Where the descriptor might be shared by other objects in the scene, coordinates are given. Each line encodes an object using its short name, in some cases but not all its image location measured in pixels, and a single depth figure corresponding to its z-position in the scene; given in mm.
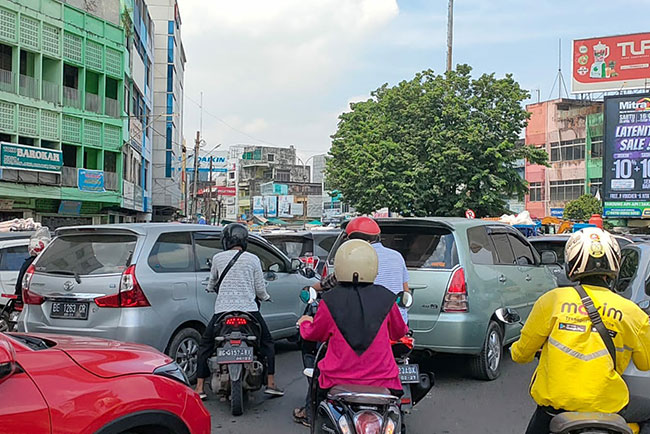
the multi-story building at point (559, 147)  52938
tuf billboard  47094
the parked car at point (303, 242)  11734
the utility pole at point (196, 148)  42978
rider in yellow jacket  2863
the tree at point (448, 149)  28422
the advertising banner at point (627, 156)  33031
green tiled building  26594
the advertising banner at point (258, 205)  79688
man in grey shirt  5887
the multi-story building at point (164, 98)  49156
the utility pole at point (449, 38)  29730
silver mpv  6074
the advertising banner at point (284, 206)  77562
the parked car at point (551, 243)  11008
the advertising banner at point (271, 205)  77812
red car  2879
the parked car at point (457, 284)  6559
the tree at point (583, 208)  45312
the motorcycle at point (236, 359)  5598
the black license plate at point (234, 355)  5555
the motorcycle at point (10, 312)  8344
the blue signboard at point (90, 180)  29688
